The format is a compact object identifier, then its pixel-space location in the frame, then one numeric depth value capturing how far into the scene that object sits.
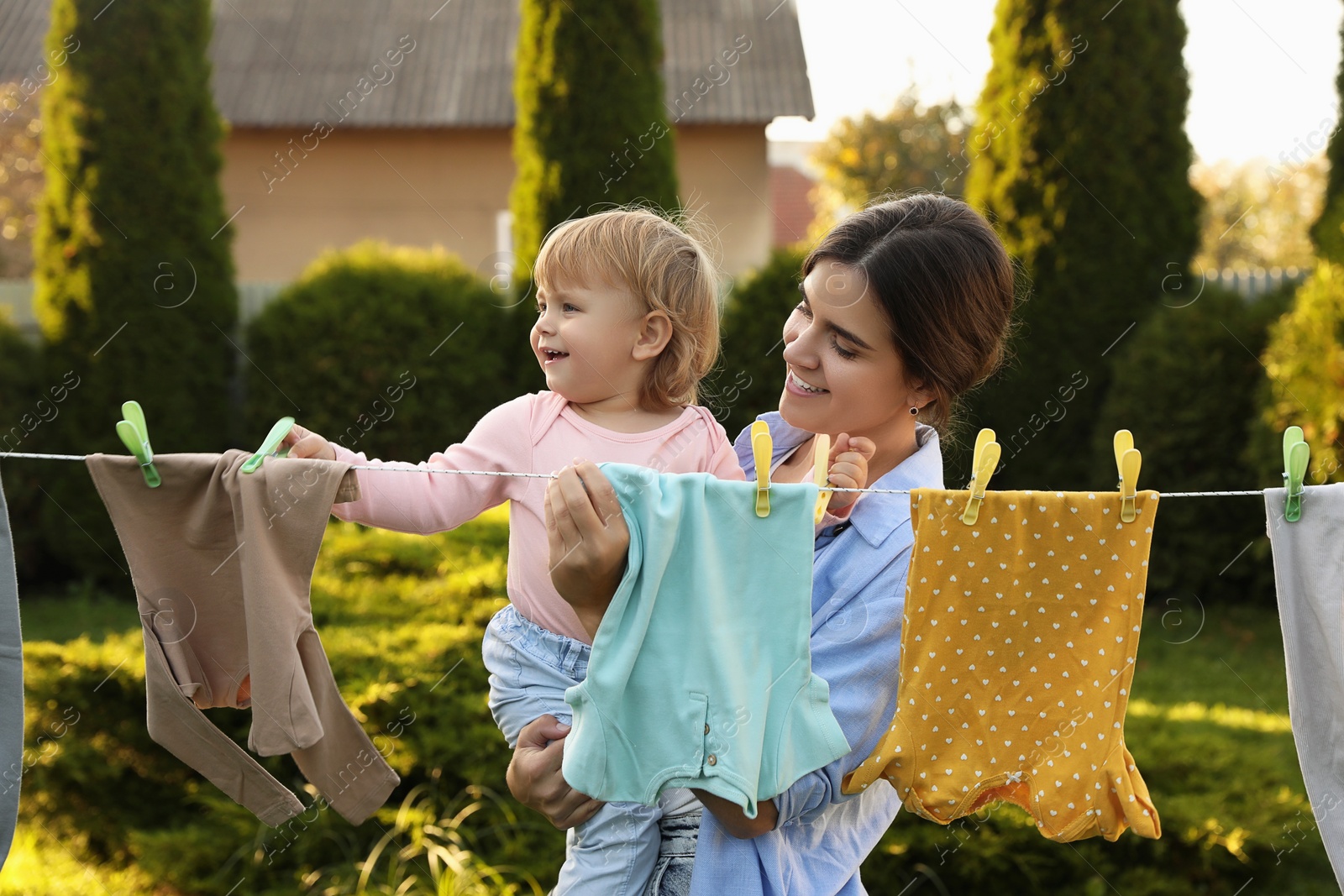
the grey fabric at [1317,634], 1.81
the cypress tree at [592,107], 8.11
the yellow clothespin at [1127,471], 1.77
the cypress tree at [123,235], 8.09
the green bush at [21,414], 8.20
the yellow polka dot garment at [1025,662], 1.80
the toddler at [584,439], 2.00
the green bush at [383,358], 8.46
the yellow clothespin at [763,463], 1.73
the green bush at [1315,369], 6.54
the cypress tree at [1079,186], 7.91
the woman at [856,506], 1.80
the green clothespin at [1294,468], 1.78
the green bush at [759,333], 8.19
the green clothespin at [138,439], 1.87
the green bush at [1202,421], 7.74
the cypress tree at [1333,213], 7.10
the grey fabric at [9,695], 1.96
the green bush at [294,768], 4.14
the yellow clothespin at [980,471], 1.75
